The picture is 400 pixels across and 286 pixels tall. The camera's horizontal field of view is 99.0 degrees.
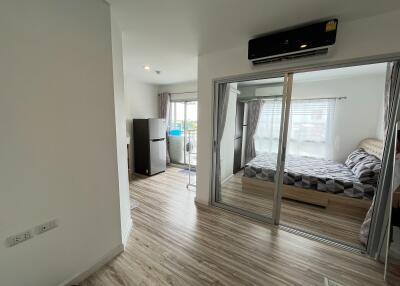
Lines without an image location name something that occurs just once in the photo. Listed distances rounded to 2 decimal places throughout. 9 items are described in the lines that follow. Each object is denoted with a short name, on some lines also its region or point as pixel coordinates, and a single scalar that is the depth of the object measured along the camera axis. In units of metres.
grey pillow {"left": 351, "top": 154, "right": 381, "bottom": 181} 2.57
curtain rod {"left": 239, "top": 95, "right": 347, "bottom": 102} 2.59
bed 2.62
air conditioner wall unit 1.68
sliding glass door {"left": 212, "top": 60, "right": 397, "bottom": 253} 2.37
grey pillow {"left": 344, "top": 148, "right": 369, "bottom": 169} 3.22
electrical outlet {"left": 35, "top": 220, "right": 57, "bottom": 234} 1.28
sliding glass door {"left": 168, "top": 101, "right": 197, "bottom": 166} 4.99
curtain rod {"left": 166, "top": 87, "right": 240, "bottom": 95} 3.07
